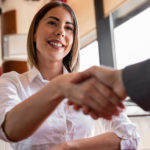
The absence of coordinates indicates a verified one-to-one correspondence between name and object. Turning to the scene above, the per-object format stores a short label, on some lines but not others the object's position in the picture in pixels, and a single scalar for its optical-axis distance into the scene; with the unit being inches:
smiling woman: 31.2
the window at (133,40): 81.5
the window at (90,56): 111.2
